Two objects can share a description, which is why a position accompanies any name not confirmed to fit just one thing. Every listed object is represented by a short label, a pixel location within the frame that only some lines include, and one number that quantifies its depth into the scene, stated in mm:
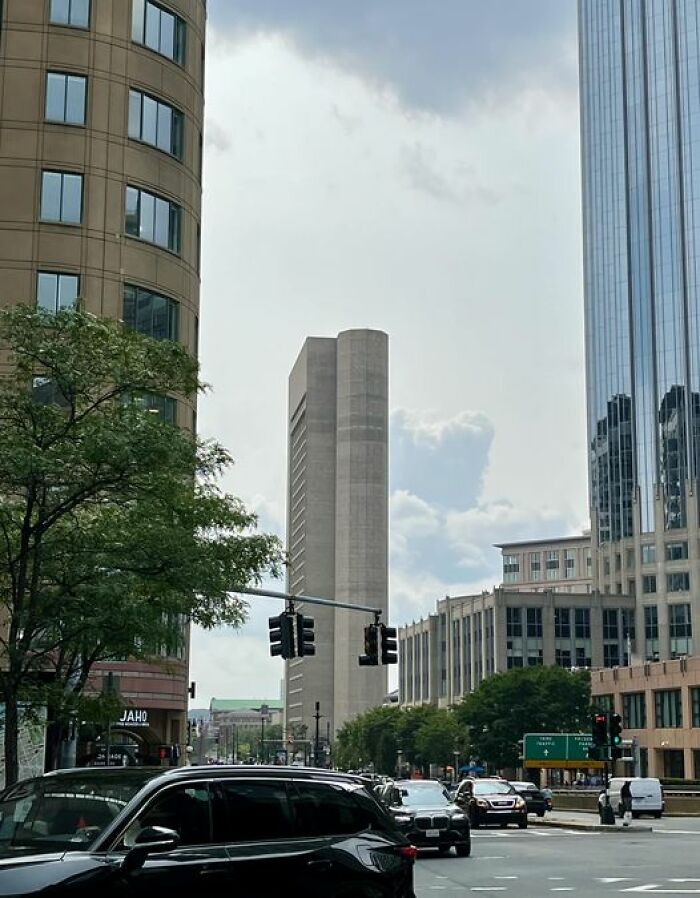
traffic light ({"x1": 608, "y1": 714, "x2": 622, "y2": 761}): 45281
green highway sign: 86062
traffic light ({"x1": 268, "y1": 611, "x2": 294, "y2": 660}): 34281
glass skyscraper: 140125
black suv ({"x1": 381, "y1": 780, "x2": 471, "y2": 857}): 29453
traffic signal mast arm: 34406
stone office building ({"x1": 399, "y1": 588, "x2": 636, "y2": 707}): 144000
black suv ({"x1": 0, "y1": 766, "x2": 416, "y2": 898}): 8898
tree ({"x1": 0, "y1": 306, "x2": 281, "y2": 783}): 19969
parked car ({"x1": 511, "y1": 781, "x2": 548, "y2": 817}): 56625
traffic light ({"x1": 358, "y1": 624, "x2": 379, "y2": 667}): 36562
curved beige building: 45250
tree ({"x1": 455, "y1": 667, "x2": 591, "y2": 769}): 106500
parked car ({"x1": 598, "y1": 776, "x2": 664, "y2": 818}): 53281
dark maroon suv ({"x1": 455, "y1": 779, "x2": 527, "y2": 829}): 44125
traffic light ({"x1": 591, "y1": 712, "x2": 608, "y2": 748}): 45781
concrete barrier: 58625
